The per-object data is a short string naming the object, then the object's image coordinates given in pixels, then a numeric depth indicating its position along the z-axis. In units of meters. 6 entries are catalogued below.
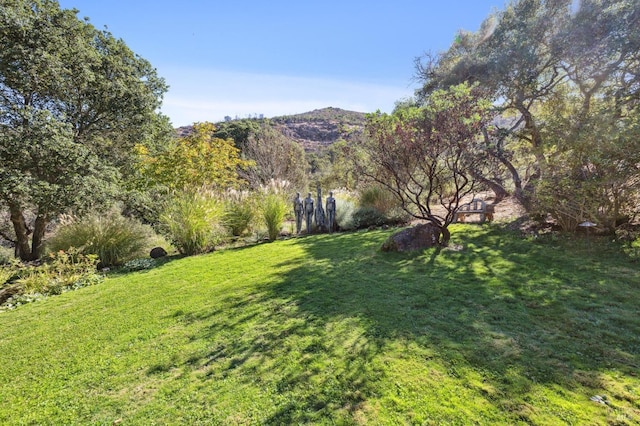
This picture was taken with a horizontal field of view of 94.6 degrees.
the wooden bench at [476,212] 7.73
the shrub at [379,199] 9.33
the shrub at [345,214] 8.66
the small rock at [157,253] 6.94
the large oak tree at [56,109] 7.21
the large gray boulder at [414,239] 5.49
